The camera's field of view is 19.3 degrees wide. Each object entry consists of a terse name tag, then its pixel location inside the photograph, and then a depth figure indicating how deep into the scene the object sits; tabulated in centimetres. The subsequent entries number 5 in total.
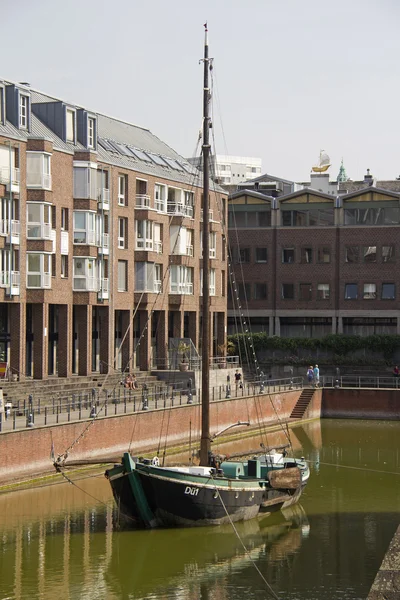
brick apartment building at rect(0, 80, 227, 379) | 6169
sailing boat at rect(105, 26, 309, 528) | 3806
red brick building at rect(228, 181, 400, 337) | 9756
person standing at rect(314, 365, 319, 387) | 8061
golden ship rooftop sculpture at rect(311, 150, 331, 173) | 12762
